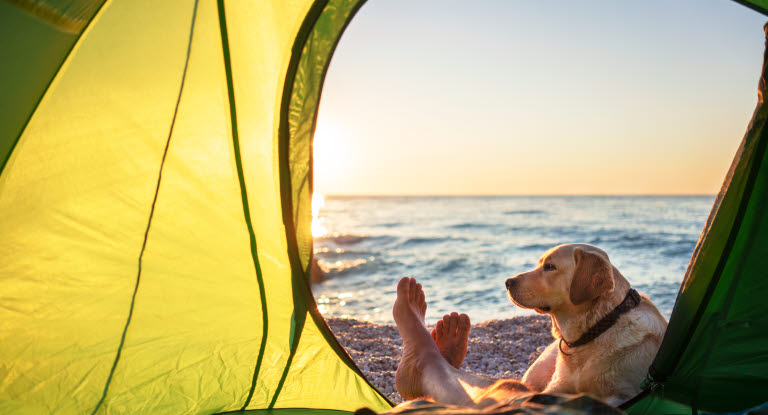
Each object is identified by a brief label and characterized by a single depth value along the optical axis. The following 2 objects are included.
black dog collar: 2.52
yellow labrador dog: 2.38
